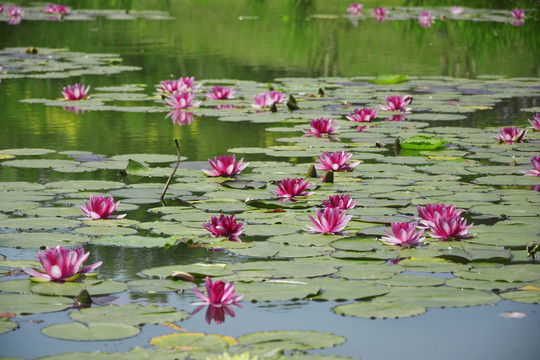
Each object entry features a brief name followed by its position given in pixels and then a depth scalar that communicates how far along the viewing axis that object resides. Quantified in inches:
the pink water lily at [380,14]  1384.1
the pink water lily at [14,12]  1257.0
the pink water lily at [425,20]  1325.3
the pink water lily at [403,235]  255.8
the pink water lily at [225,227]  264.4
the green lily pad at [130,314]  196.4
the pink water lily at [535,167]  362.3
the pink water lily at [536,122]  471.5
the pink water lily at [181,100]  562.3
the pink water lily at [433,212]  268.1
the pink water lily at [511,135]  443.5
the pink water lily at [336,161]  371.6
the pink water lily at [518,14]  1307.8
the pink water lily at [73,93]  575.8
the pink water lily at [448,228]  264.2
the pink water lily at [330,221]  270.4
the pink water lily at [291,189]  319.9
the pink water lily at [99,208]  284.5
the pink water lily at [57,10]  1312.4
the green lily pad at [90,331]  186.1
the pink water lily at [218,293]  207.0
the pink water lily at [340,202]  294.5
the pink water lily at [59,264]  222.5
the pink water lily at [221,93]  598.9
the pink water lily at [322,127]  466.3
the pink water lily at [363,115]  509.4
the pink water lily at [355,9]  1472.2
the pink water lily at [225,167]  356.8
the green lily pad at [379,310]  202.5
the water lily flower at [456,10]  1444.4
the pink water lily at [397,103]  553.9
